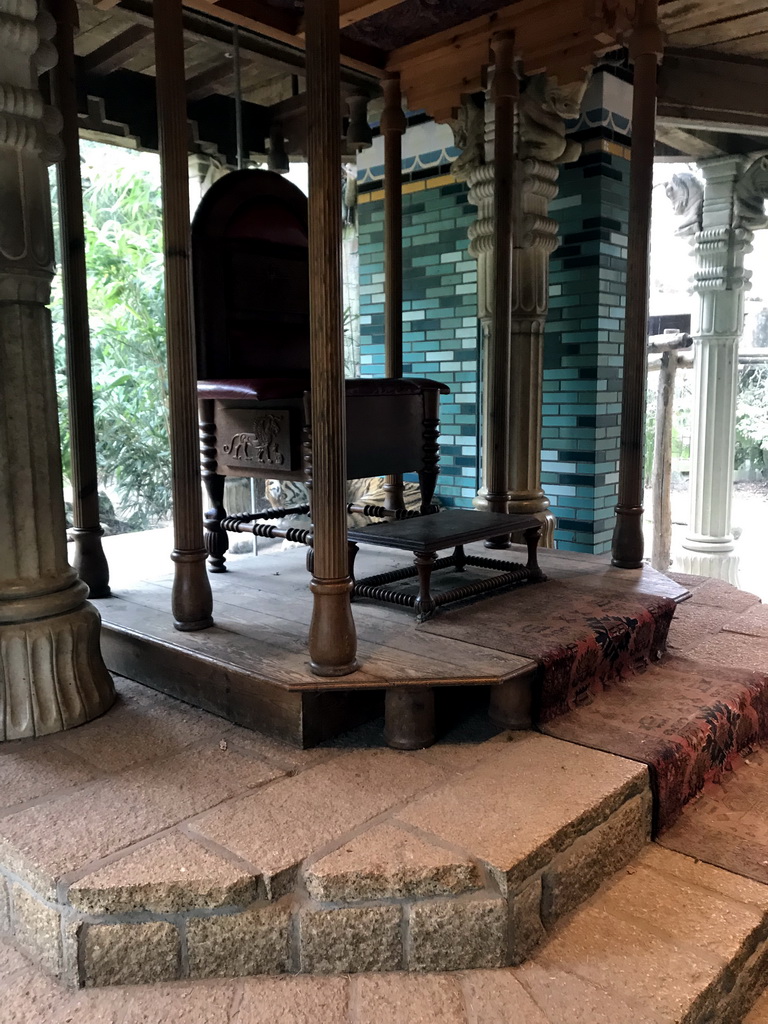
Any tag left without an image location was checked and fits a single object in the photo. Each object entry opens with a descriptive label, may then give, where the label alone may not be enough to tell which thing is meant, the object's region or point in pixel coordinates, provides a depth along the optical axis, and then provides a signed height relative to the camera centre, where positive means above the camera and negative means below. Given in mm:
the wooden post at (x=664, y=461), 7012 -595
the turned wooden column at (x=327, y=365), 2062 +76
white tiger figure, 5852 -754
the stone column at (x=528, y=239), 4160 +769
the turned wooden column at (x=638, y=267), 3115 +465
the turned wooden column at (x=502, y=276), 3486 +495
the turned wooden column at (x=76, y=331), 2838 +233
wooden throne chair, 3066 +97
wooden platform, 2223 -727
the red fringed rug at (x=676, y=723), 2199 -920
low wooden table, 2734 -509
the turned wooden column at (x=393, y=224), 3877 +789
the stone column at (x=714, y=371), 6434 +149
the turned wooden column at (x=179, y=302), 2447 +278
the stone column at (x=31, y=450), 2143 -135
